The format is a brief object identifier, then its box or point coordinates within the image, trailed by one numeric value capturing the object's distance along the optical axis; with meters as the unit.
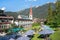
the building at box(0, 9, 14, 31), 22.52
